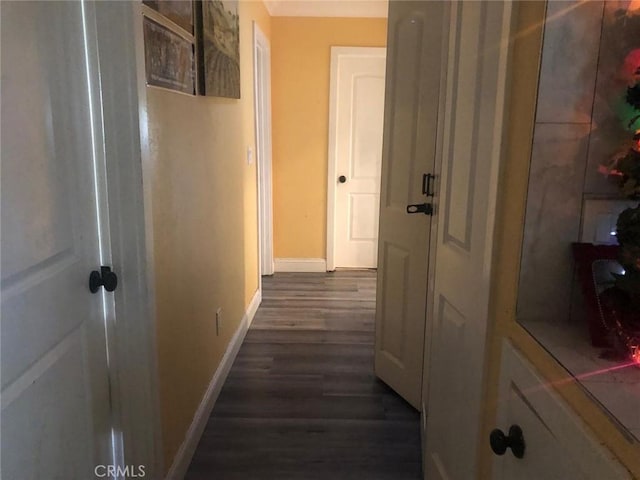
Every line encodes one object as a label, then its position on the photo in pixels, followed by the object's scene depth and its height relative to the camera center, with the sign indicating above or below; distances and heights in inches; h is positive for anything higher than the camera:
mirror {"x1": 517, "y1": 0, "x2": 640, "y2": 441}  38.8 -3.5
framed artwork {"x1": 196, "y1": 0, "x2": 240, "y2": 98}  83.0 +17.8
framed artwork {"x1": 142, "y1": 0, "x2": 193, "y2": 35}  63.3 +18.3
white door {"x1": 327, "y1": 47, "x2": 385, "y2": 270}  179.3 -2.1
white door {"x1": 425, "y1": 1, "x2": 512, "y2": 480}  49.2 -8.4
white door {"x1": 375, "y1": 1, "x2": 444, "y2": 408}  85.4 -6.6
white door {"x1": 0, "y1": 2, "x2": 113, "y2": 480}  41.6 -9.9
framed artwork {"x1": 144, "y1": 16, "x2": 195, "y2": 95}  60.7 +11.6
